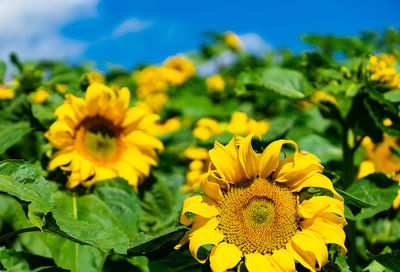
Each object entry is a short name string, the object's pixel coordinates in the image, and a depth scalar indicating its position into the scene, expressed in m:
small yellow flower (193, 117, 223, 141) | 2.70
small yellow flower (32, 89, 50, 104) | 2.35
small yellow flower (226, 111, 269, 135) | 2.46
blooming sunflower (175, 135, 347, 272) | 1.37
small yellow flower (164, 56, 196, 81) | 5.83
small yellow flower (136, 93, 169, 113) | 4.34
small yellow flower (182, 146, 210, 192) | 2.47
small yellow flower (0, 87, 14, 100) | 2.53
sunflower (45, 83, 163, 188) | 1.99
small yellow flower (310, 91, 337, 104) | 2.20
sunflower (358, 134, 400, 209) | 2.42
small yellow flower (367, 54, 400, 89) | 2.00
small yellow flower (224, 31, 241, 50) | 5.51
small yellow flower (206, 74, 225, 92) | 4.33
